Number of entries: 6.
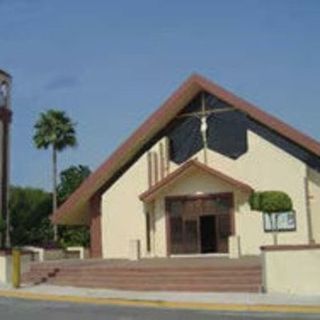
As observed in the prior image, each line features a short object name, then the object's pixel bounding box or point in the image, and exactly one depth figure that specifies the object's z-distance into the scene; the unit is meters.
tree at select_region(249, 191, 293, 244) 26.22
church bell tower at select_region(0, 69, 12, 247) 48.66
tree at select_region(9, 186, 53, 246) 54.01
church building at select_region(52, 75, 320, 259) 32.38
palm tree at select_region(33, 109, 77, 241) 56.53
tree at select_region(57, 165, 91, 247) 51.66
